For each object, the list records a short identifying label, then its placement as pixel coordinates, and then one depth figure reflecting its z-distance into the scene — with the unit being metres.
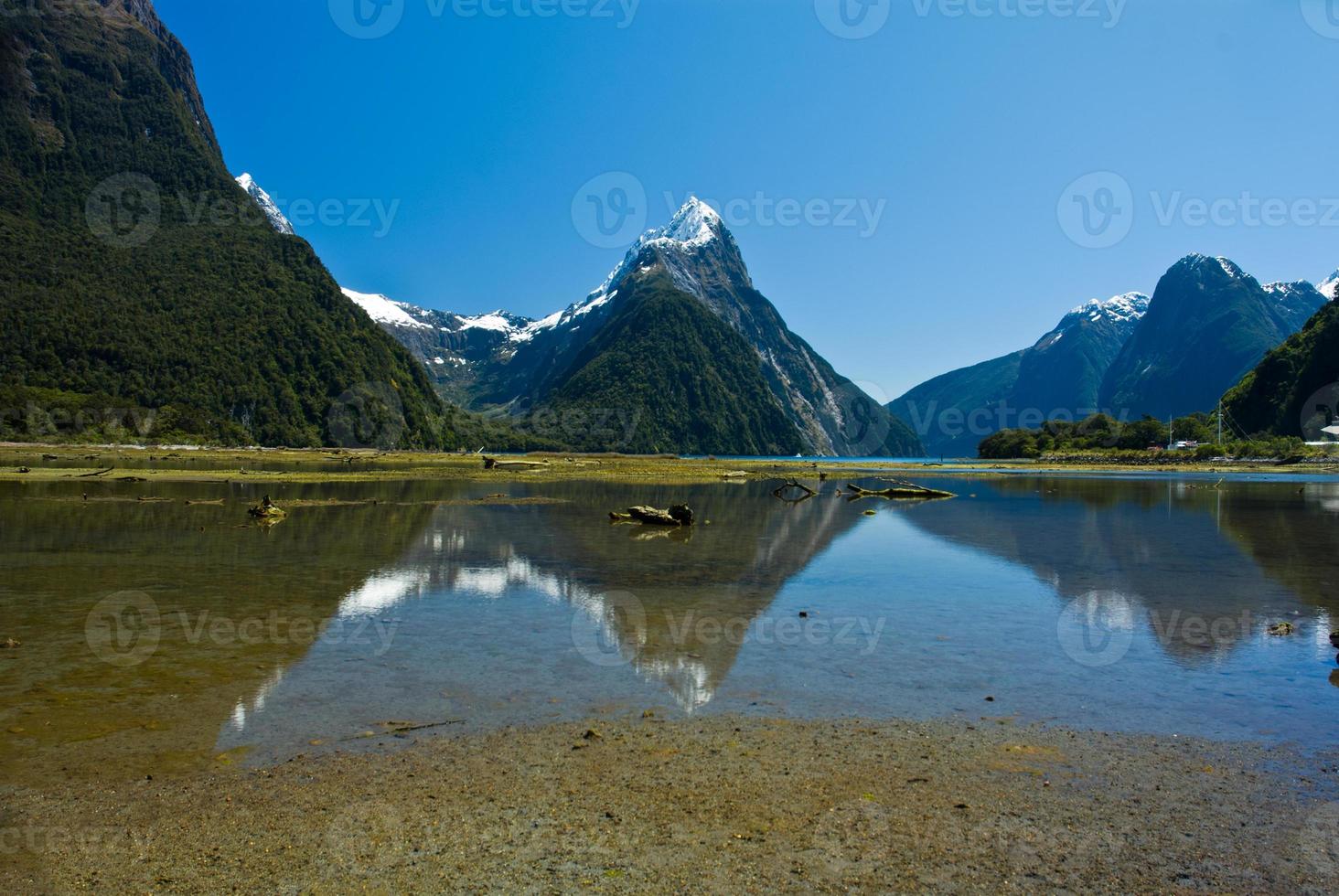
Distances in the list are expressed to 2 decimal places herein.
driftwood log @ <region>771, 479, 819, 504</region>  60.00
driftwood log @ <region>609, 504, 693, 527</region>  37.38
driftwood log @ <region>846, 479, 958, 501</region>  62.23
